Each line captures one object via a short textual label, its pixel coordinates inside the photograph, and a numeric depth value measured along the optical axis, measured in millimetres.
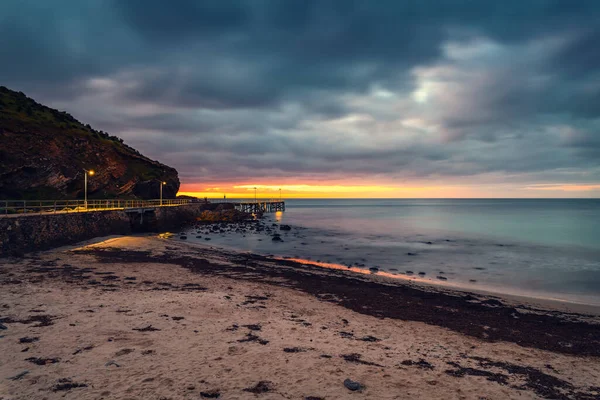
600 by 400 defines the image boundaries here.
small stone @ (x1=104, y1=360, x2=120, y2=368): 7918
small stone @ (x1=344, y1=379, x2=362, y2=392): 7422
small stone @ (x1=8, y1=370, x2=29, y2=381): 7113
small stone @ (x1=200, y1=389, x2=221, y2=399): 6876
